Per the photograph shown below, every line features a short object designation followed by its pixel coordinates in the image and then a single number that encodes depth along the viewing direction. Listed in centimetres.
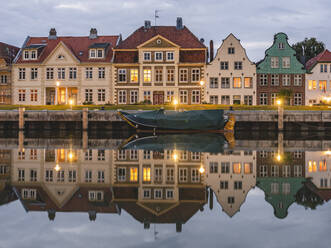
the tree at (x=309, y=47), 7500
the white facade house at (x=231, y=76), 5331
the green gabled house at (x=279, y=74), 5356
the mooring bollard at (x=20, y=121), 3816
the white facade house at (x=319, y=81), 5359
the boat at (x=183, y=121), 3612
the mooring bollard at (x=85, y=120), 3778
